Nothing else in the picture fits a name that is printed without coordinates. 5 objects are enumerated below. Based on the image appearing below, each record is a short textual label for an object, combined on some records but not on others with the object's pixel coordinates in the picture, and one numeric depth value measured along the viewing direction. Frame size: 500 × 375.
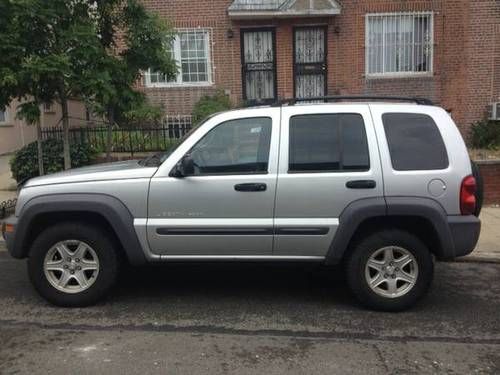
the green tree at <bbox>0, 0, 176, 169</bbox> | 6.51
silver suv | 4.77
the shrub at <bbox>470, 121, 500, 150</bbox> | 12.72
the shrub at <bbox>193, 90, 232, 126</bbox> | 13.81
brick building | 14.02
